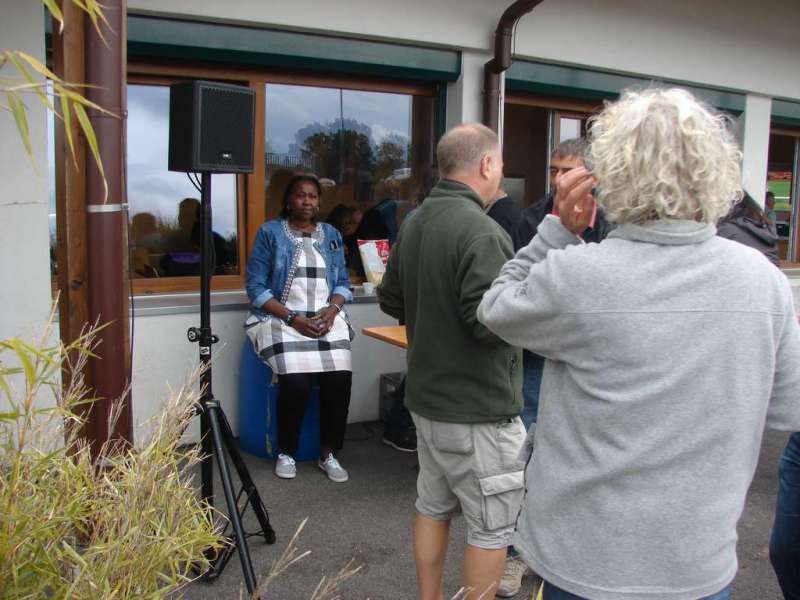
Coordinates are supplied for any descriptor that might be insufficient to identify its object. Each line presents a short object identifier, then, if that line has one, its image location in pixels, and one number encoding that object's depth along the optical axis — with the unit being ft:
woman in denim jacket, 13.78
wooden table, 13.20
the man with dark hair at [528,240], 9.75
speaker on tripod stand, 9.84
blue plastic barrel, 14.30
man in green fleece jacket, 7.61
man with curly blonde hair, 4.35
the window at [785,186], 25.63
